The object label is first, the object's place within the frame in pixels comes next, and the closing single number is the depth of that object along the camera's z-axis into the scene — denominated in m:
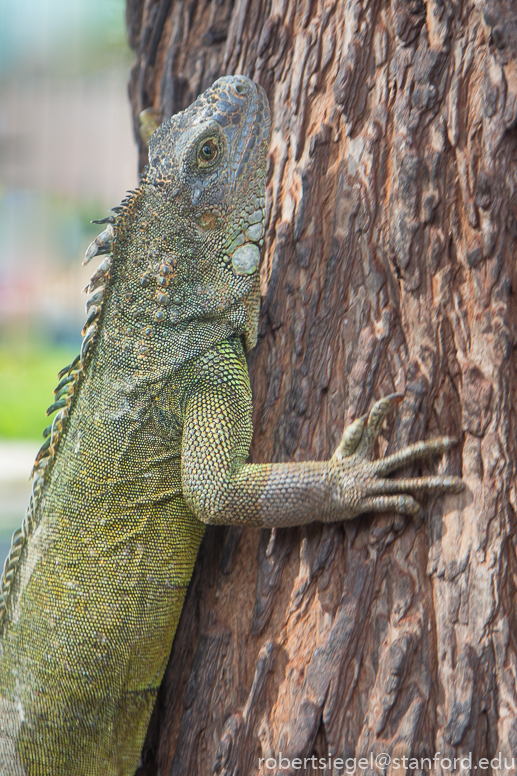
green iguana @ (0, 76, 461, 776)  5.90
